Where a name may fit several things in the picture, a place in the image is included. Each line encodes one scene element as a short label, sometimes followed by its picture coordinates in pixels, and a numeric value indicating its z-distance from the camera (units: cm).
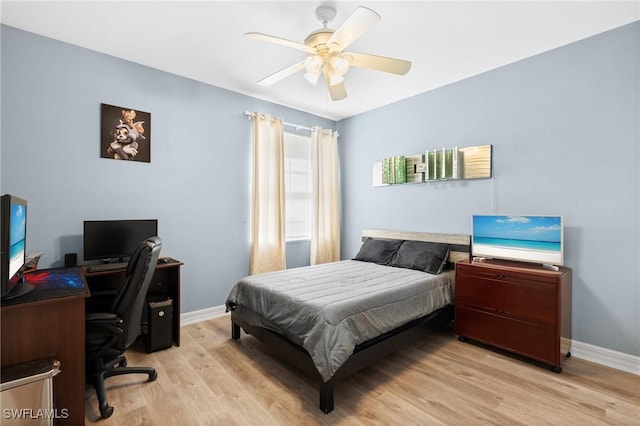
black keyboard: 254
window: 441
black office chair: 186
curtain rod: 385
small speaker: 260
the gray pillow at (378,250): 375
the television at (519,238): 264
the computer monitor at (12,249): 145
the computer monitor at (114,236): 268
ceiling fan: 189
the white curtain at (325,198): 457
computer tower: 272
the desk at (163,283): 281
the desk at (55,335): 150
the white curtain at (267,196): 388
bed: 201
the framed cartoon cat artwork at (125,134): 290
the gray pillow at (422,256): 328
